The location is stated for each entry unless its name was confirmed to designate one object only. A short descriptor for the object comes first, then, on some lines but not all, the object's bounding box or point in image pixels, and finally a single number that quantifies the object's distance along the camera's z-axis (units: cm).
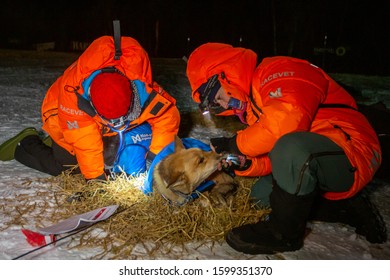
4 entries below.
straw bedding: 234
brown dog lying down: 263
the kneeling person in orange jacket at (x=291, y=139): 213
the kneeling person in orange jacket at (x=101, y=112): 267
